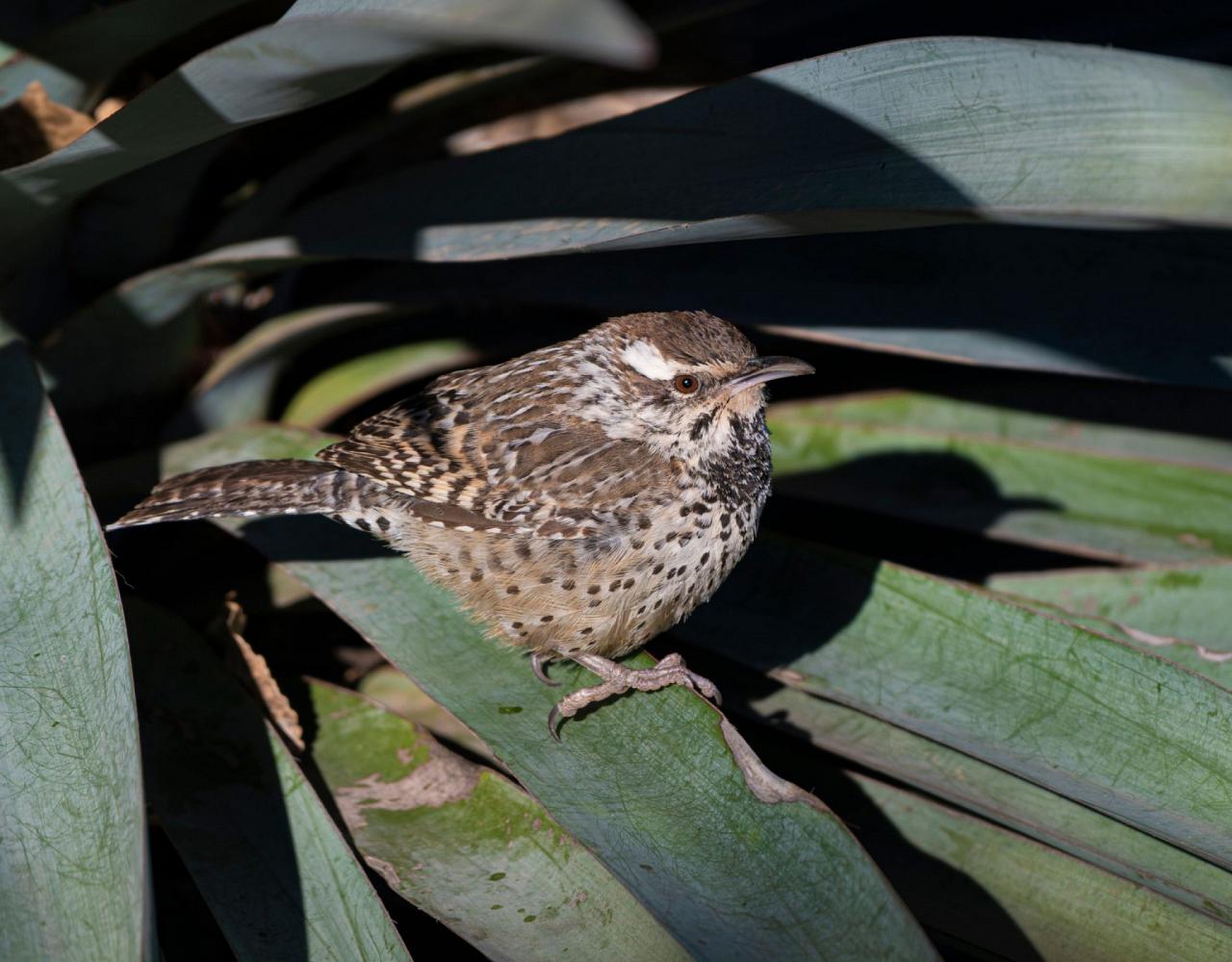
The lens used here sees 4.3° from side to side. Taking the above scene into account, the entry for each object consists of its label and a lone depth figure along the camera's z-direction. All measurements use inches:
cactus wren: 154.4
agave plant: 151.7
